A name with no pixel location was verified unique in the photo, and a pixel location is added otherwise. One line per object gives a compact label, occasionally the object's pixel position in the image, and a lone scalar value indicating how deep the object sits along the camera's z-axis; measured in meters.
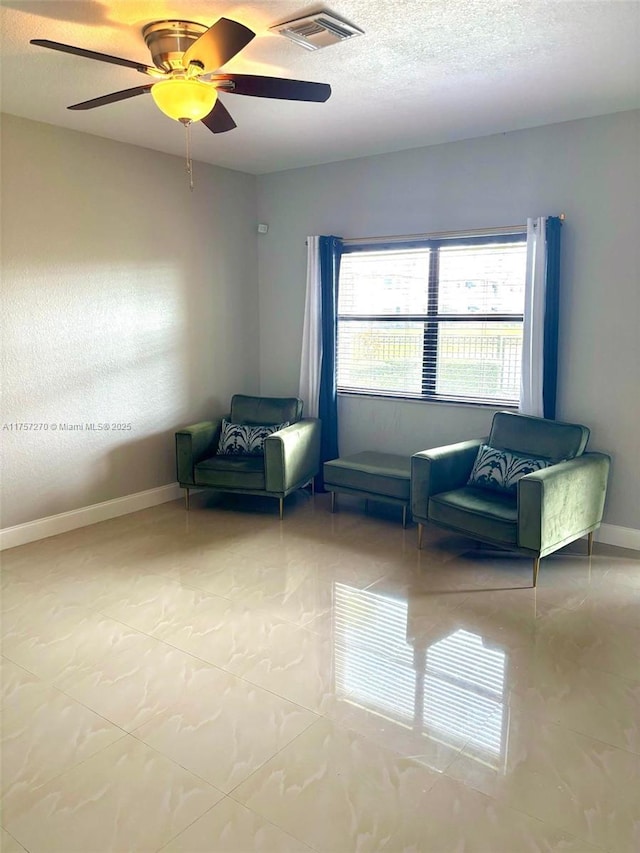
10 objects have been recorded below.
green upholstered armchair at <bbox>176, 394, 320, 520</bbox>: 4.65
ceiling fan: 2.50
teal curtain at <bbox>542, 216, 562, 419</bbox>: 4.11
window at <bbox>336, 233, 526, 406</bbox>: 4.51
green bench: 4.41
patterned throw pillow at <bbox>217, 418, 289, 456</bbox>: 5.02
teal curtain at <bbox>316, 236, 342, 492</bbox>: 5.19
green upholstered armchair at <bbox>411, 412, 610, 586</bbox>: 3.51
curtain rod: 4.34
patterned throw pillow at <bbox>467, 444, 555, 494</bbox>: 3.96
